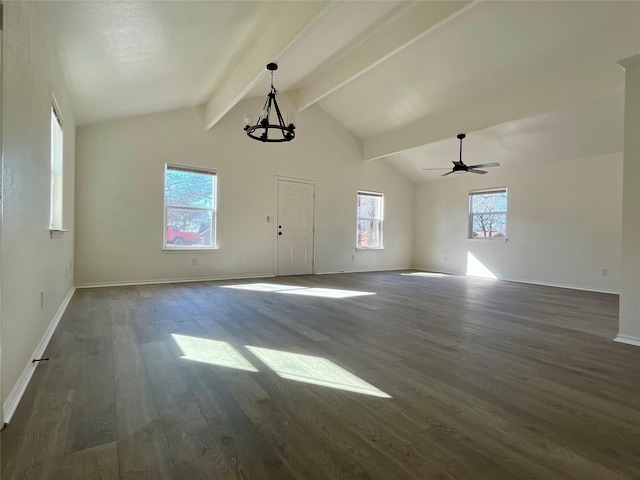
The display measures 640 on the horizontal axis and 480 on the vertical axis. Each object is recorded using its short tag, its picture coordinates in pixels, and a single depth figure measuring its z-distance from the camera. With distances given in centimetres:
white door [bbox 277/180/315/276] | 684
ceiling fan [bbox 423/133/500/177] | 543
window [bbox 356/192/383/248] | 823
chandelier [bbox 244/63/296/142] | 386
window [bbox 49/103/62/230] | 319
